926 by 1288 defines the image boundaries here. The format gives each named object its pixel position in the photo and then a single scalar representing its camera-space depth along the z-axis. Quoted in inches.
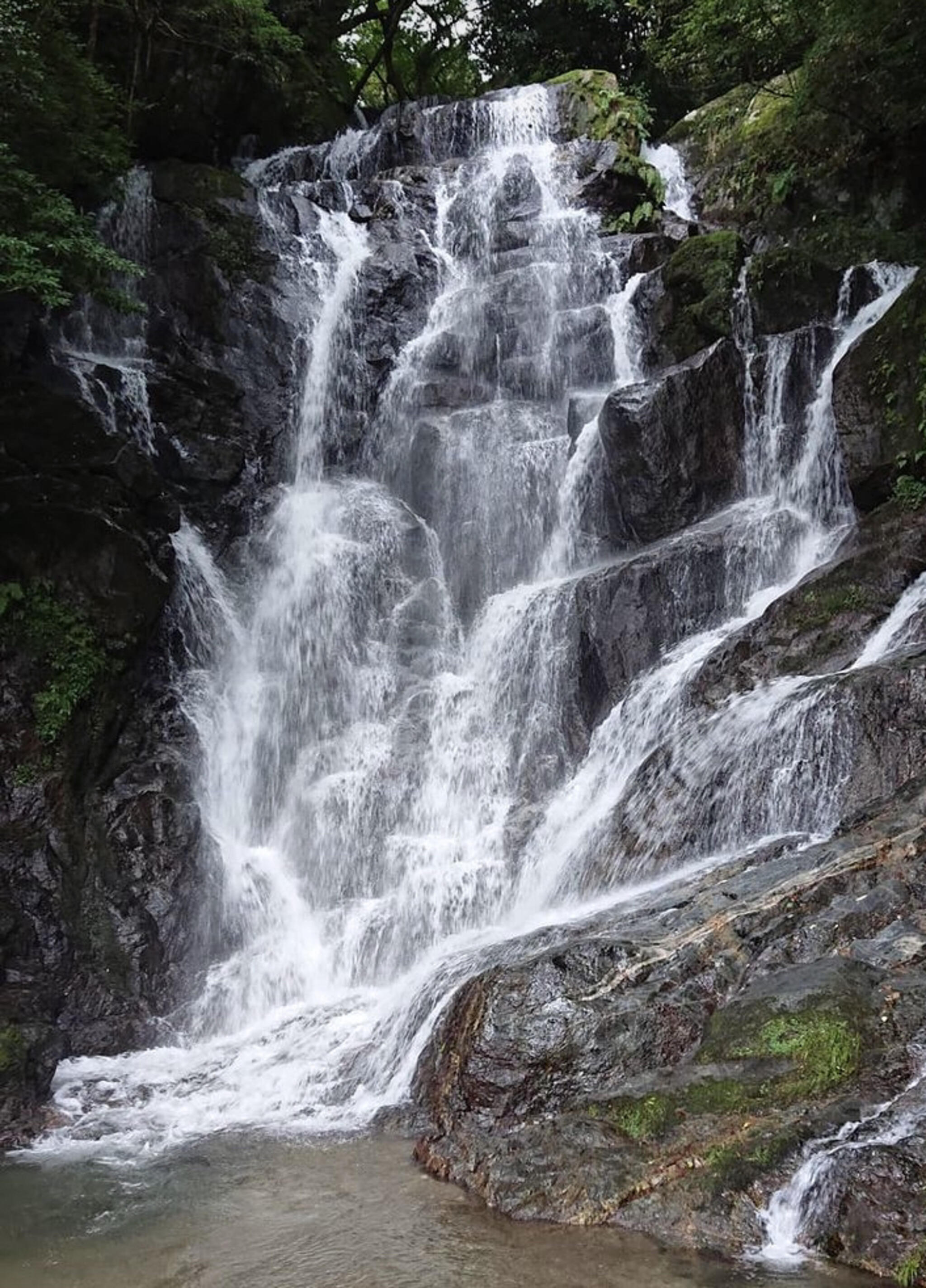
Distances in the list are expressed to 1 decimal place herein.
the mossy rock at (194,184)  761.0
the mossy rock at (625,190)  807.7
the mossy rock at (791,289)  615.5
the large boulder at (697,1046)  209.5
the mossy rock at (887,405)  461.4
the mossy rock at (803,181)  630.5
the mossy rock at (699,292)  646.5
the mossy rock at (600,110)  876.6
